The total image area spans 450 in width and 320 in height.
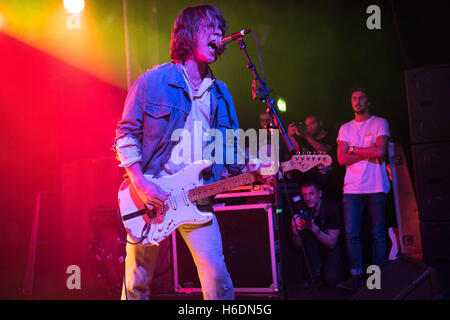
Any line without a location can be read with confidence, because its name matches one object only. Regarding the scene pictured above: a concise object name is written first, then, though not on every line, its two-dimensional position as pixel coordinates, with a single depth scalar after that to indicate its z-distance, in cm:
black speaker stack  388
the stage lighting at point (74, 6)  570
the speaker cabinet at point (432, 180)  390
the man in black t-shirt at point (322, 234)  489
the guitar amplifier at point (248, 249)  434
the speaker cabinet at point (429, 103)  394
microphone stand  268
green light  666
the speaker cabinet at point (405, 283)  262
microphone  257
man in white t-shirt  458
